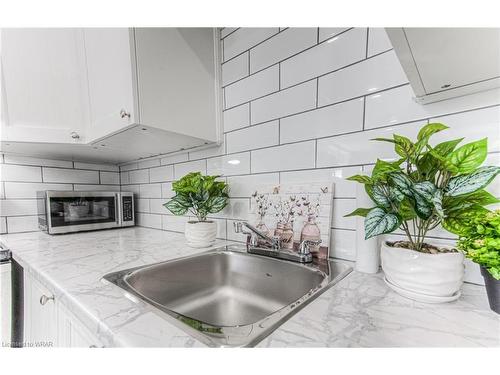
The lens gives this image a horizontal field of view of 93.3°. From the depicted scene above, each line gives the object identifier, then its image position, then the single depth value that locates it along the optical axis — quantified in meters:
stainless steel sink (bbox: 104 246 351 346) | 0.73
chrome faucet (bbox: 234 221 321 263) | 0.81
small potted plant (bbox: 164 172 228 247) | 1.03
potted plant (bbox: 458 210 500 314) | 0.43
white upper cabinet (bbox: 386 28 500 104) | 0.41
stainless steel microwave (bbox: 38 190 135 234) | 1.34
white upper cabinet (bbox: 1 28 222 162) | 0.91
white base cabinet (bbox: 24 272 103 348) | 0.53
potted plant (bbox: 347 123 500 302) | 0.47
